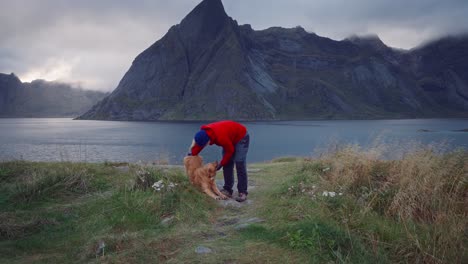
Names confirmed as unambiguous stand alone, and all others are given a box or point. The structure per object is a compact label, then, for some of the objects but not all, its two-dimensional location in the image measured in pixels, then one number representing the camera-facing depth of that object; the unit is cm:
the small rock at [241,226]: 555
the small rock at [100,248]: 479
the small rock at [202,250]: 466
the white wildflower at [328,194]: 636
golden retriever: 733
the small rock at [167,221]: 583
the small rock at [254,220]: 586
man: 693
